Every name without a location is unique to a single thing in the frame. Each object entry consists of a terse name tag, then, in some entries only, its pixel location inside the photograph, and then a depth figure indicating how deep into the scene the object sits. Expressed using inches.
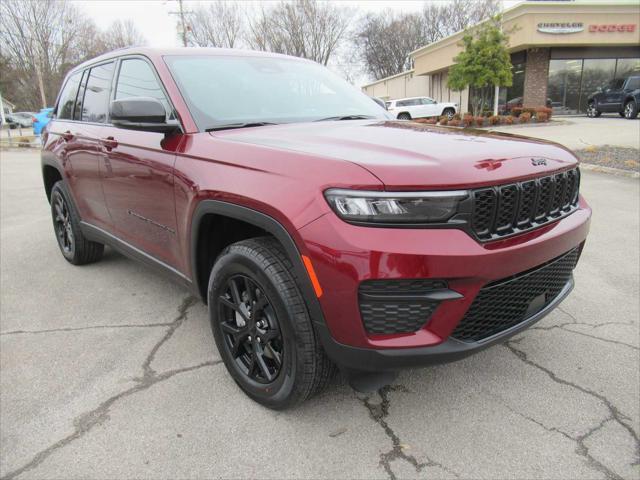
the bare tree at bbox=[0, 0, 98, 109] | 1593.3
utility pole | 1235.6
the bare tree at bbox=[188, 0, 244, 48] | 1583.4
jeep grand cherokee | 69.7
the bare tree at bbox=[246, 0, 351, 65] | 1459.2
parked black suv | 807.7
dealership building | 943.7
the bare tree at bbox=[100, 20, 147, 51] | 1866.4
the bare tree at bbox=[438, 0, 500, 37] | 2052.2
